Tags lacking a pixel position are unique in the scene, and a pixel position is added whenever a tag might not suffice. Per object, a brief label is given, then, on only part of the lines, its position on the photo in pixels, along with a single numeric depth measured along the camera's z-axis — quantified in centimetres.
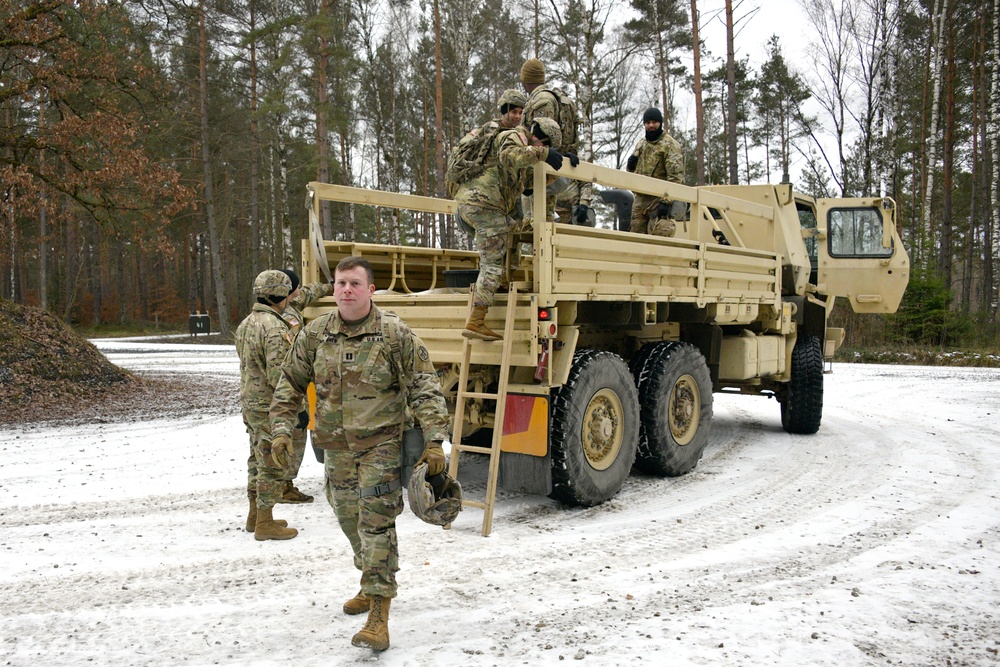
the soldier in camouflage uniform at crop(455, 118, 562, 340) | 505
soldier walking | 335
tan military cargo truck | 514
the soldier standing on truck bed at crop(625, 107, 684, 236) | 720
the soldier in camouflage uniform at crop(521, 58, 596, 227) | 586
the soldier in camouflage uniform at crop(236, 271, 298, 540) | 491
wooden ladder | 493
